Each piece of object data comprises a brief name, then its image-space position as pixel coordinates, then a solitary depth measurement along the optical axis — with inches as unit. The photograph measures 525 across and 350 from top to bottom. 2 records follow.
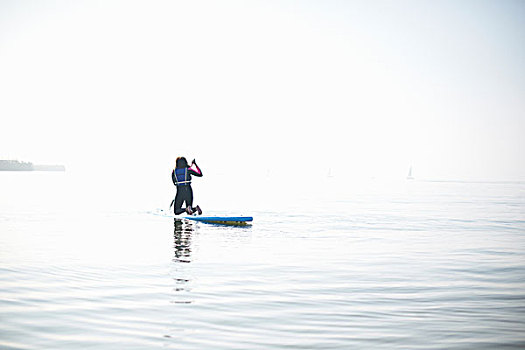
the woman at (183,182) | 869.8
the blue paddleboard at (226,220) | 836.6
